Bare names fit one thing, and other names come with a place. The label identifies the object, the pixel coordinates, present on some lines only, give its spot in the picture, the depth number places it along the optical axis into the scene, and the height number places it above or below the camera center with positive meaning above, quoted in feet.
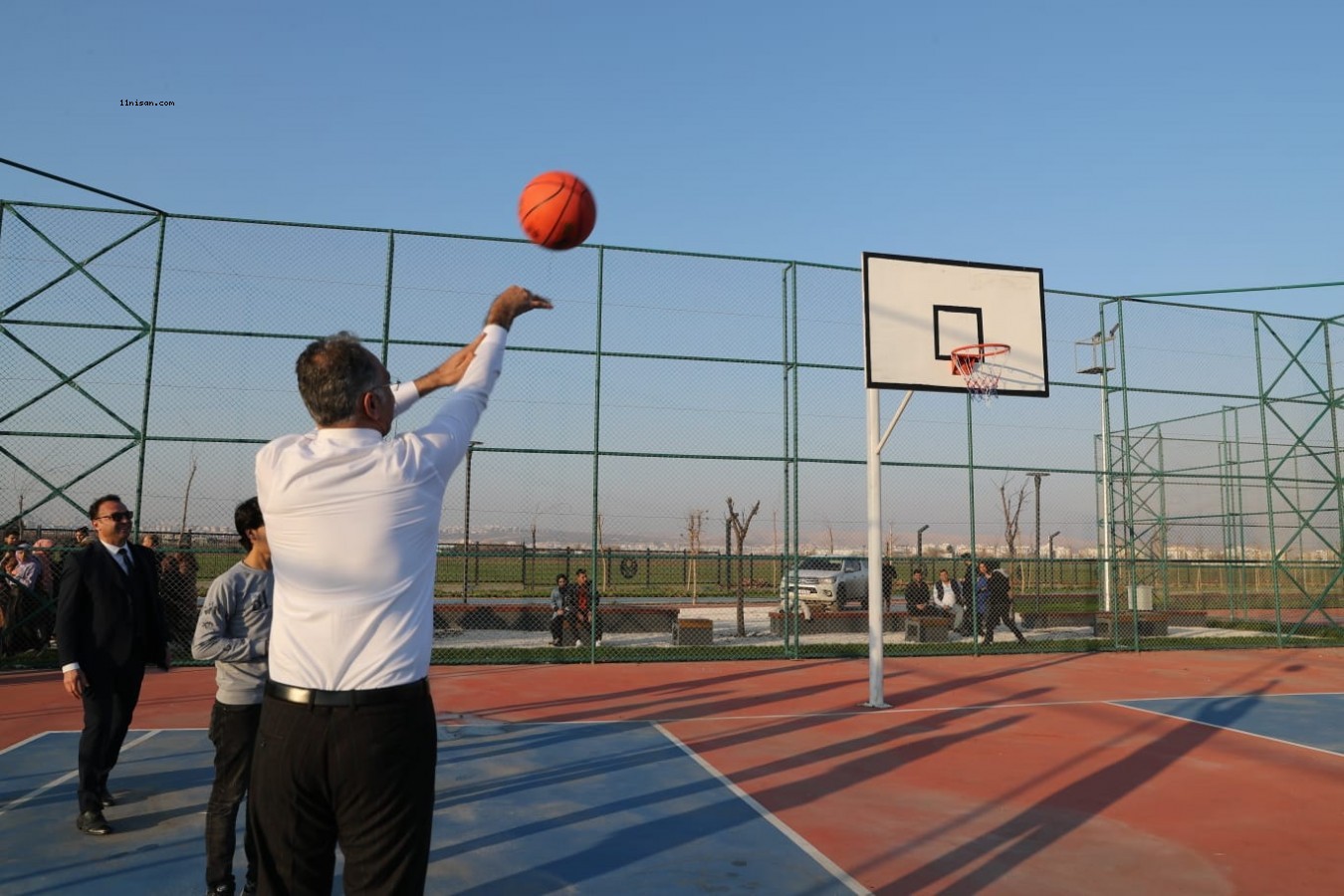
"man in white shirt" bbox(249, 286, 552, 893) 7.11 -0.68
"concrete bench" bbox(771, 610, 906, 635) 58.34 -3.57
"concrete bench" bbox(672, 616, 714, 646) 51.16 -3.78
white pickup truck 81.15 -1.58
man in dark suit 17.56 -1.67
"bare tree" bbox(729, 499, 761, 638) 64.75 +2.70
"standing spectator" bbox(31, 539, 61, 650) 39.01 -1.83
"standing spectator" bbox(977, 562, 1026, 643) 55.57 -1.76
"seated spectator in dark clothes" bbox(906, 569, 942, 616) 58.65 -1.82
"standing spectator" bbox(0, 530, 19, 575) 38.76 -0.46
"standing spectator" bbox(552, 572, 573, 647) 48.03 -2.43
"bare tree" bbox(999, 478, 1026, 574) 94.12 +4.30
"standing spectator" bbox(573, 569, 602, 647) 47.09 -2.31
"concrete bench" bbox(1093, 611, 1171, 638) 59.52 -3.40
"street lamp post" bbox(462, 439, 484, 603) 50.29 +1.83
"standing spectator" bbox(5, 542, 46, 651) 38.73 -2.38
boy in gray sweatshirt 13.98 -1.73
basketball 14.28 +5.34
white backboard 35.96 +9.66
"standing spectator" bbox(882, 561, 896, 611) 63.22 -0.77
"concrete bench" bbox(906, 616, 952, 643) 56.03 -3.64
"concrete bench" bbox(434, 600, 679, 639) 54.80 -3.48
